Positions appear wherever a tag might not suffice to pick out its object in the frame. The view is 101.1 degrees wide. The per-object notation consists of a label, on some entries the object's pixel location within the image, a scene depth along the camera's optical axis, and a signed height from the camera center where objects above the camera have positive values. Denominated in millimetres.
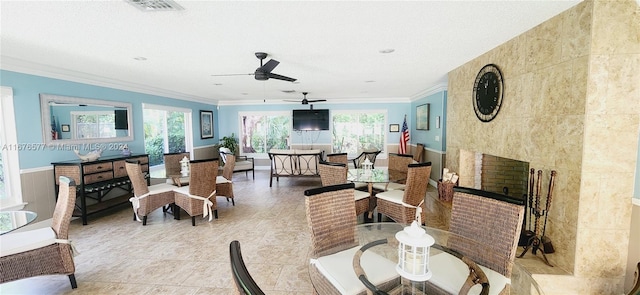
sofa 6223 -768
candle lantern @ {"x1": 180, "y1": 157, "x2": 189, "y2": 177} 4578 -603
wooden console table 3924 -750
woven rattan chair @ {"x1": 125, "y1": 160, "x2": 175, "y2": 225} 3846 -945
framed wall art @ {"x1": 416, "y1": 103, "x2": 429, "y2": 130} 6401 +328
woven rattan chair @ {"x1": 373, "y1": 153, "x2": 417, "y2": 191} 4016 -716
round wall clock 2998 +442
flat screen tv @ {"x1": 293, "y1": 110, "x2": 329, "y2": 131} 8422 +367
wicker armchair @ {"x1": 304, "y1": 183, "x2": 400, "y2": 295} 1607 -891
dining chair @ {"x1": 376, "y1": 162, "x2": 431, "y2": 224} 3342 -908
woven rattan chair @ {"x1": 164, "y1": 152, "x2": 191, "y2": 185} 4707 -596
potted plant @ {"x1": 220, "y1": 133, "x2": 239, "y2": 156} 8312 -371
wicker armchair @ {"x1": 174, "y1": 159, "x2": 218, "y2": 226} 3795 -886
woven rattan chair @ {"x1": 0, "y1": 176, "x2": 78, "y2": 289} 2098 -968
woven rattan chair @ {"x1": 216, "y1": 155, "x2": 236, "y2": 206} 4598 -883
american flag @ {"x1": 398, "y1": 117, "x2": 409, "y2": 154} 7504 -294
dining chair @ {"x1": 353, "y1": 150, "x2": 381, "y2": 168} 6720 -643
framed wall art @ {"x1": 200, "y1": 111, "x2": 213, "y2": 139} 7991 +235
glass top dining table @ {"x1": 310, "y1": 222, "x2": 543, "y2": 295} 1540 -908
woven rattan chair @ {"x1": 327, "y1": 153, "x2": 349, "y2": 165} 4844 -510
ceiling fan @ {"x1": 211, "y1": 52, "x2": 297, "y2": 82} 3053 +729
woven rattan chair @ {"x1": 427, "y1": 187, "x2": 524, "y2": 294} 1600 -790
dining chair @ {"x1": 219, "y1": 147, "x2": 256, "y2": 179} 7199 -940
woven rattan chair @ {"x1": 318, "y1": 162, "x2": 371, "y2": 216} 3549 -655
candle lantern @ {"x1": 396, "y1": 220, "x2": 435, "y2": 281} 1375 -691
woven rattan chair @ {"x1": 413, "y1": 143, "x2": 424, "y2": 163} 6574 -567
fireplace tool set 2236 -784
